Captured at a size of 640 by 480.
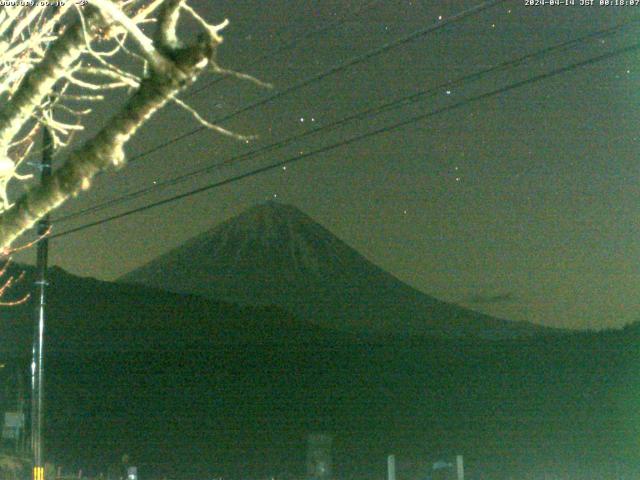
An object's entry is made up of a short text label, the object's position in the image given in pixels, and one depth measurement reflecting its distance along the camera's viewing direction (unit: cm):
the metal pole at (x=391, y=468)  2225
